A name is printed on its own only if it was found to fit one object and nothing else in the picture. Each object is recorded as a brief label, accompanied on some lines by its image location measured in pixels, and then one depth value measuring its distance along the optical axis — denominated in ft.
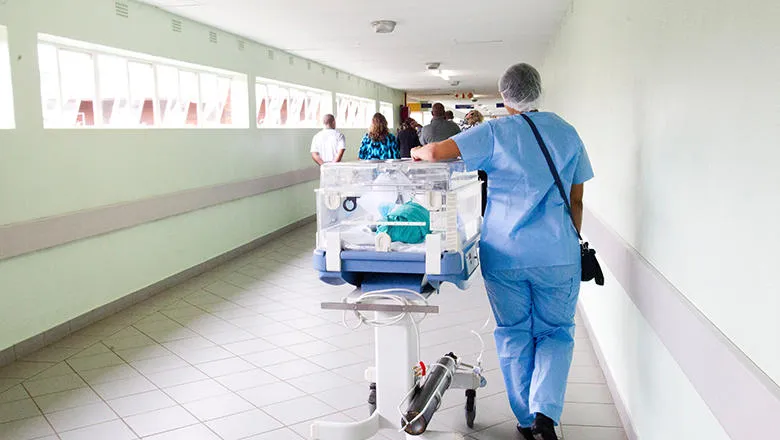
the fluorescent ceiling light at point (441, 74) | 44.34
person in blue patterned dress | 23.02
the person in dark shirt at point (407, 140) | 25.31
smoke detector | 23.25
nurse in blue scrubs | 9.01
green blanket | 8.34
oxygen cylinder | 8.29
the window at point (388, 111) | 59.62
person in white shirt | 28.43
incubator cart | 8.05
